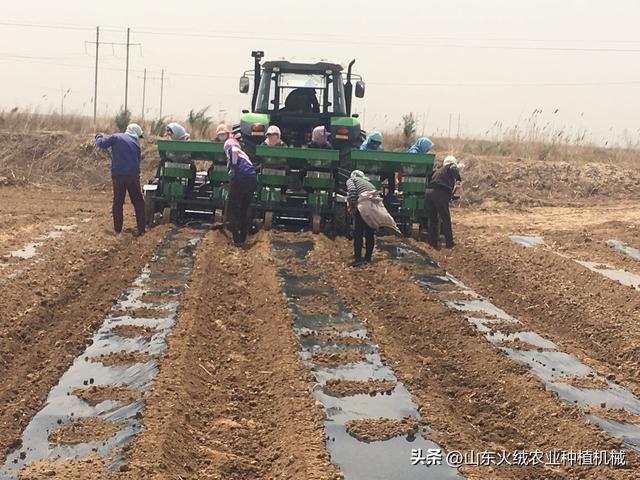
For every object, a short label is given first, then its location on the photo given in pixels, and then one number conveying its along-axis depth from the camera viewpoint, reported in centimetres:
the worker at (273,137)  1207
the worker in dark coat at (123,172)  1127
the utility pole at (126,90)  3753
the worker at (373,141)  1266
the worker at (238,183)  1073
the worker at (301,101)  1355
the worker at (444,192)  1161
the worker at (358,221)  972
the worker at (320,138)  1254
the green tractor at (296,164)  1198
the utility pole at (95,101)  2717
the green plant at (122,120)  2366
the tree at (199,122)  2536
